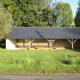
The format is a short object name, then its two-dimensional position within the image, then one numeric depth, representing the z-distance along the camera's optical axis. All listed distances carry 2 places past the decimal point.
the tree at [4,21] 33.59
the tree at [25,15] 54.78
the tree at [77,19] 59.84
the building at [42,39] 36.72
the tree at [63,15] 65.88
